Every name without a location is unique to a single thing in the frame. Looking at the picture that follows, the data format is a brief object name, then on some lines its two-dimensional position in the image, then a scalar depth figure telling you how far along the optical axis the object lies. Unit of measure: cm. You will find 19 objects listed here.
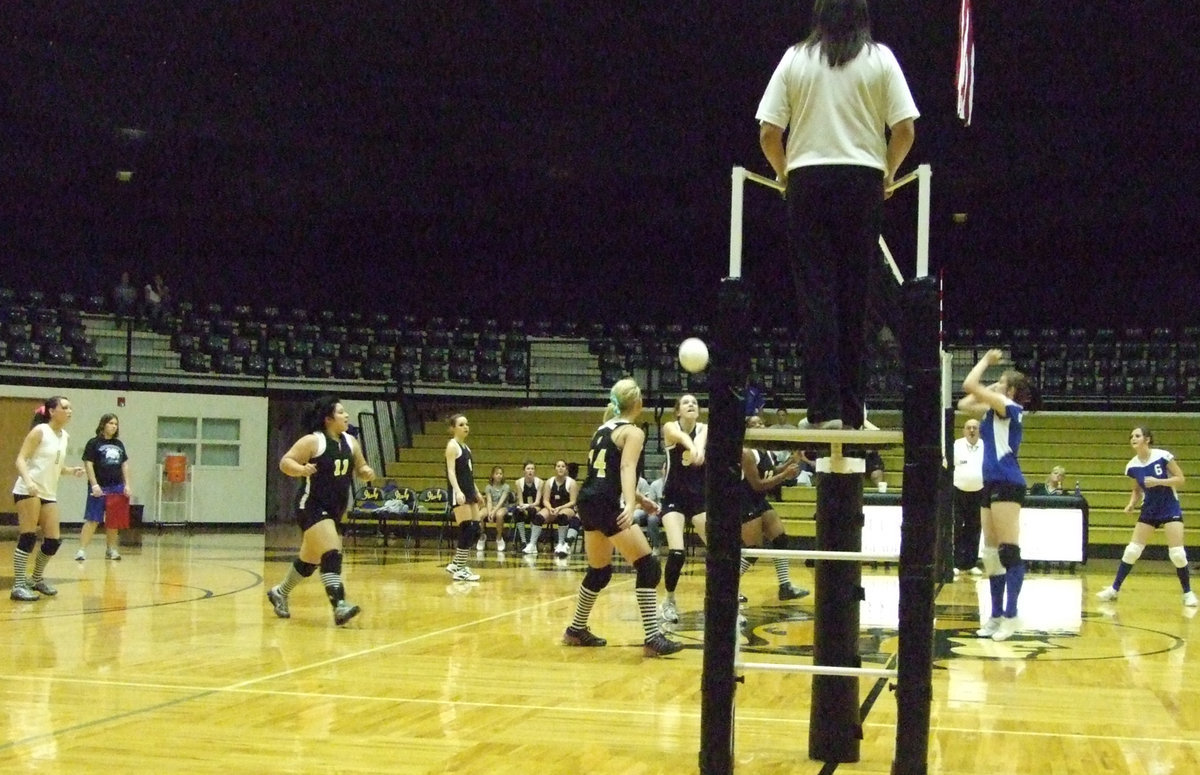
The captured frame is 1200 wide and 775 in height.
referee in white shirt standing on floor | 1350
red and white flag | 1271
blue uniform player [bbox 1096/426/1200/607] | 1199
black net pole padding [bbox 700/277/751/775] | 413
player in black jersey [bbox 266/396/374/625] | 936
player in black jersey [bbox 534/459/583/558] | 1845
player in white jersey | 1081
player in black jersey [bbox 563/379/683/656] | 809
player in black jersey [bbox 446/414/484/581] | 1336
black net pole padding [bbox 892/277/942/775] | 401
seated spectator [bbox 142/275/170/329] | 2423
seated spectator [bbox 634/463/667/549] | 1611
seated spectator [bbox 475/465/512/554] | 1923
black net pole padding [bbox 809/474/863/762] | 482
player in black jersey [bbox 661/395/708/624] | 909
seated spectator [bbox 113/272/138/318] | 2434
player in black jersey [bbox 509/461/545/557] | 1859
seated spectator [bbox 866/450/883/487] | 1703
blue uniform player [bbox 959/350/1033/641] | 884
